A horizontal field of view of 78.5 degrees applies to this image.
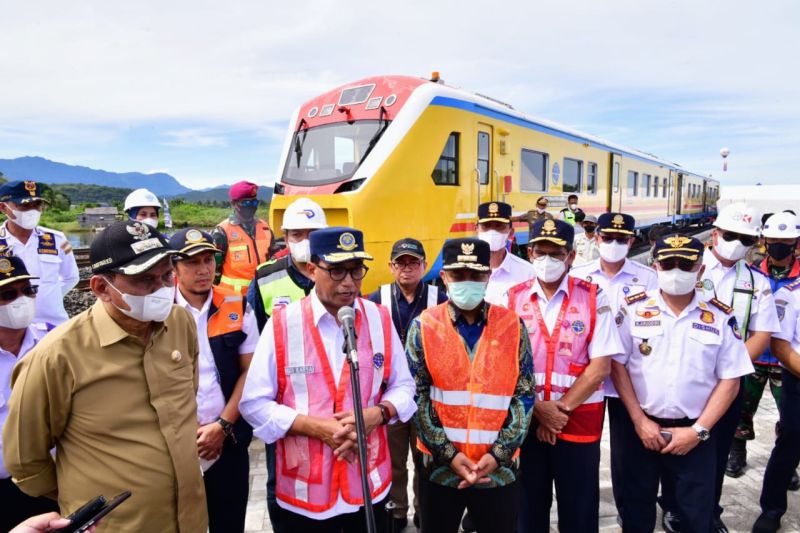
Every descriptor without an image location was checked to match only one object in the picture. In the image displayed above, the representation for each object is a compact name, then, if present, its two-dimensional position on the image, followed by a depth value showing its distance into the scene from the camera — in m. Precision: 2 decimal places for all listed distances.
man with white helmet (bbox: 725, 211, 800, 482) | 3.42
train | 6.22
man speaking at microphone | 1.99
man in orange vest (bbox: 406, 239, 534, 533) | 2.21
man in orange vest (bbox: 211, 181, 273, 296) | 4.66
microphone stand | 1.41
